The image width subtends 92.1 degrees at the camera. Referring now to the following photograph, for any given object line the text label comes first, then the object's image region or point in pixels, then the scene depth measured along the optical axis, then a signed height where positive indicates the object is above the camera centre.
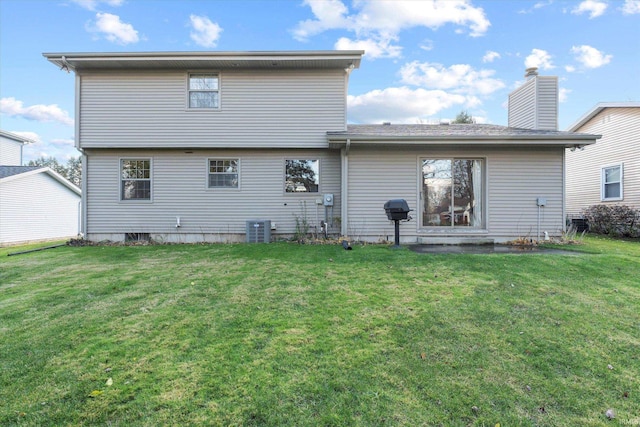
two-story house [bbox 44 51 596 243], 8.75 +1.53
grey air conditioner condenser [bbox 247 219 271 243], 9.02 -0.51
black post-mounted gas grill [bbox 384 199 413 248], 7.55 +0.07
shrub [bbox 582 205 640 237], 10.95 -0.24
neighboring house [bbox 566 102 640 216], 11.55 +2.18
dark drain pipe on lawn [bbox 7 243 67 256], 8.07 -1.00
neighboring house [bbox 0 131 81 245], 15.29 +0.65
